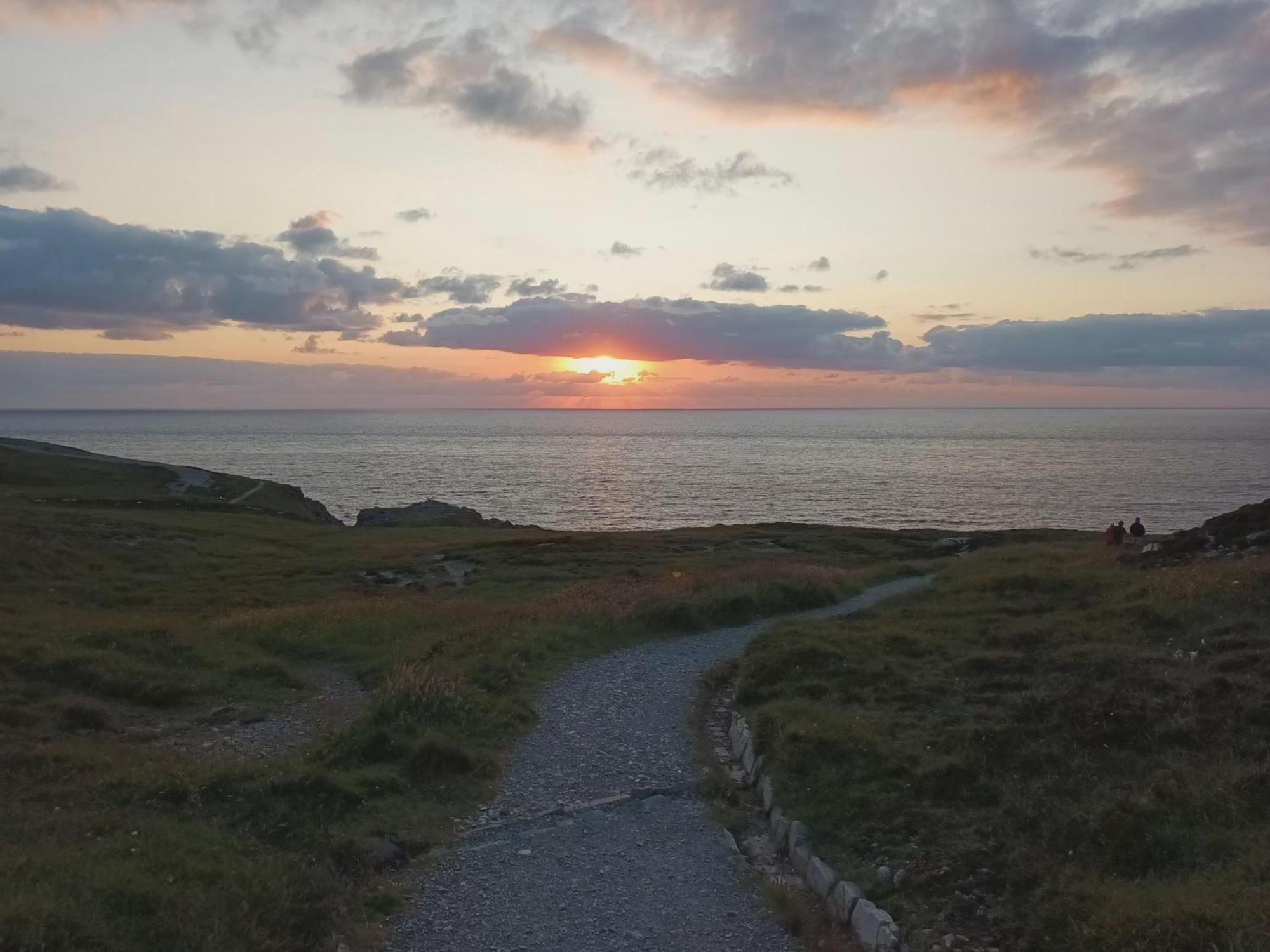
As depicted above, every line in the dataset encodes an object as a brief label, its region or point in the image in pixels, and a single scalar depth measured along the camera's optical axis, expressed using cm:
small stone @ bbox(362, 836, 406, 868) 1129
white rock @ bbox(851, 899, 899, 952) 947
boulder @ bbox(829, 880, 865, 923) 1026
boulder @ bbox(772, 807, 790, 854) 1236
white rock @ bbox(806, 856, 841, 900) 1086
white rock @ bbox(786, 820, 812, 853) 1209
